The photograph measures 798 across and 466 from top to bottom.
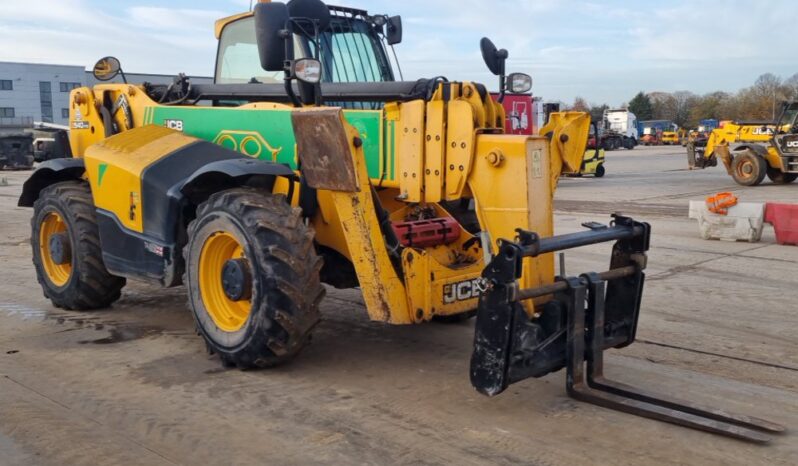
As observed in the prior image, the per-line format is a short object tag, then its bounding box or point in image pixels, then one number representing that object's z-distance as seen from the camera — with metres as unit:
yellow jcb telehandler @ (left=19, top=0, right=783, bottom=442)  4.30
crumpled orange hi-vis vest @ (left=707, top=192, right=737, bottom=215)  11.38
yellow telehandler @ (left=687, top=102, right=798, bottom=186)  21.91
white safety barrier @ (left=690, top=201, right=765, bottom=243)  11.13
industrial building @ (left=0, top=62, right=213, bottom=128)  68.88
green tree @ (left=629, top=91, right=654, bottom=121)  99.81
